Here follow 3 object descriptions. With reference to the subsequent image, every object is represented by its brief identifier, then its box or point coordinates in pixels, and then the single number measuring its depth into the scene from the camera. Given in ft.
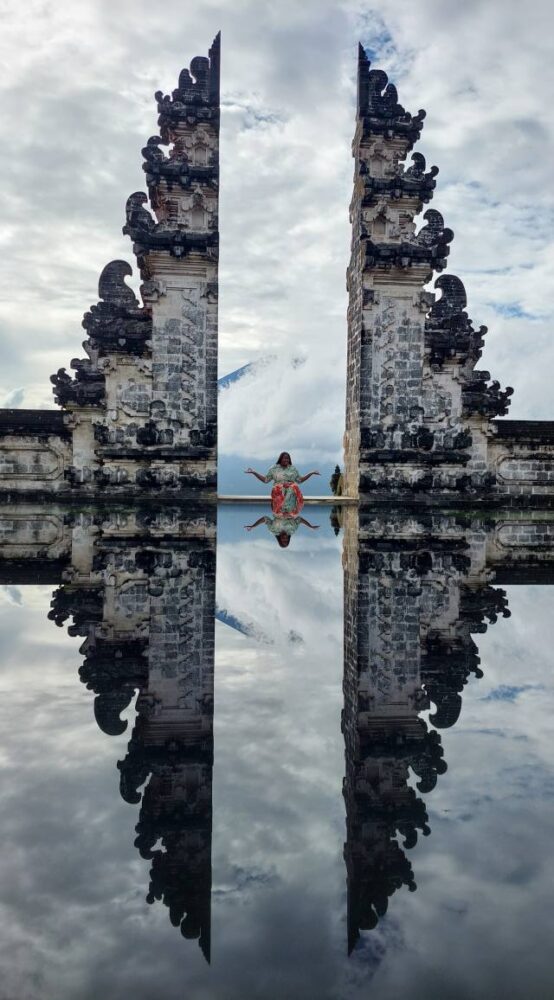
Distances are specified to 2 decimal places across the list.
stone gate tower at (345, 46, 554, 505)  63.46
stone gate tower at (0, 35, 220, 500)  60.85
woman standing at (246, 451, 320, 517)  52.70
